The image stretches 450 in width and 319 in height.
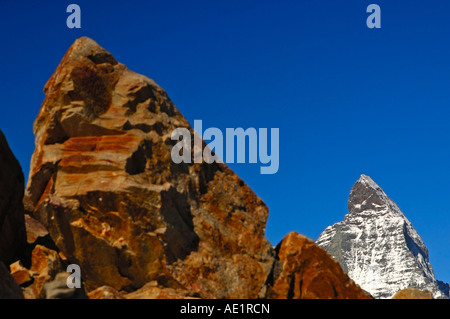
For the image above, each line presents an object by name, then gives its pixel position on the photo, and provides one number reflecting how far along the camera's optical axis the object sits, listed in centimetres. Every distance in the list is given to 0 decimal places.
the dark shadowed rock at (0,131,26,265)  2781
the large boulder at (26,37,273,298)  2912
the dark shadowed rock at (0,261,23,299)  2308
